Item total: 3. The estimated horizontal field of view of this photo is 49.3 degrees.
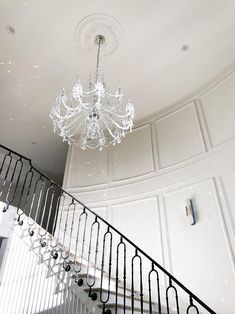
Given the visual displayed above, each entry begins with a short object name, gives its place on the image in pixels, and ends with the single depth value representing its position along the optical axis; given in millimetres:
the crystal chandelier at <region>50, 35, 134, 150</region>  3826
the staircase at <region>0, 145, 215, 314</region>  3145
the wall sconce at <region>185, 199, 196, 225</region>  4531
